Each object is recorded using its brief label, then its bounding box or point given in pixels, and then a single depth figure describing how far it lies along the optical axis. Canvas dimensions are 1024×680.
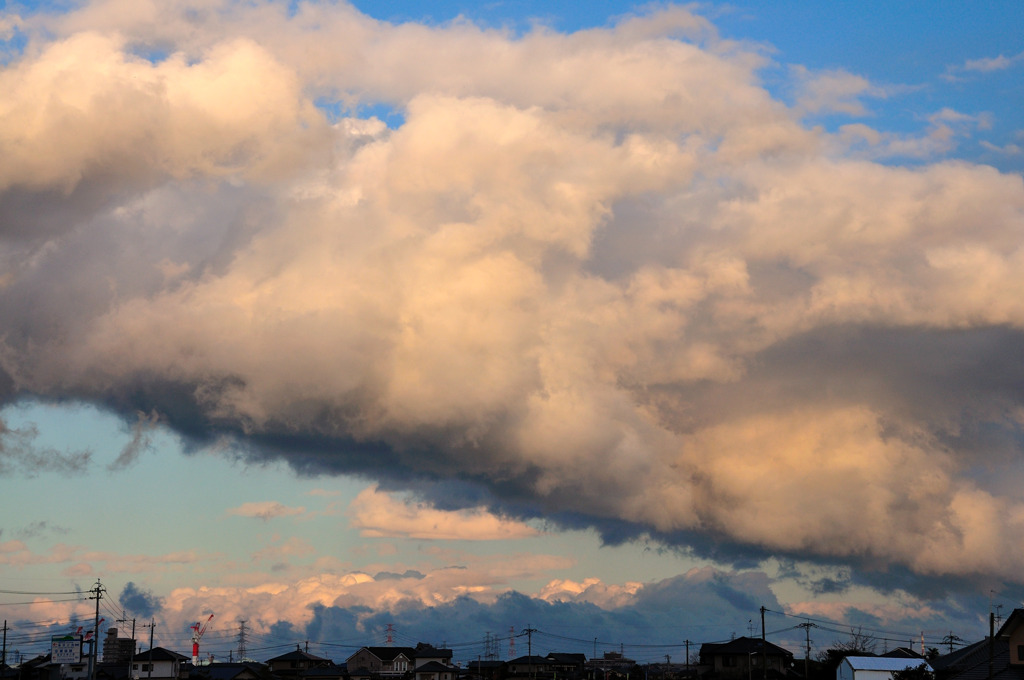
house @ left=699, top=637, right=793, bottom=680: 194.75
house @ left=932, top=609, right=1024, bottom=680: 119.25
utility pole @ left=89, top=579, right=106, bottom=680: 175.25
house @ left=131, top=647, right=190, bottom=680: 196.12
